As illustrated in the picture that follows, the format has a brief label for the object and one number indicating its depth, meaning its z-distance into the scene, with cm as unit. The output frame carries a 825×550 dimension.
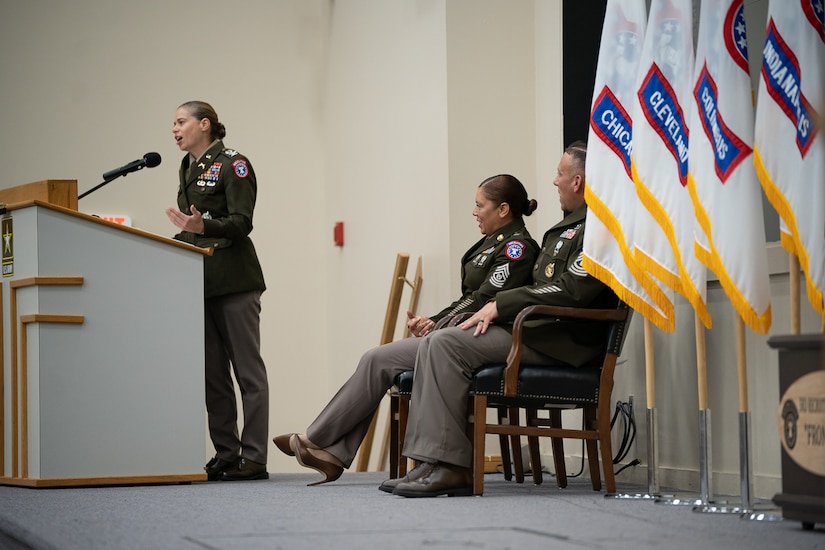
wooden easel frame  1131
